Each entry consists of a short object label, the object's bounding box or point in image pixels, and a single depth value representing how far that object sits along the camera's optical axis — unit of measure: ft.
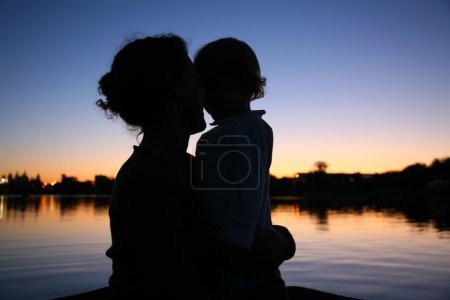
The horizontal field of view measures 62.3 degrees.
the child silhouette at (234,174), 5.93
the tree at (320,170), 428.97
